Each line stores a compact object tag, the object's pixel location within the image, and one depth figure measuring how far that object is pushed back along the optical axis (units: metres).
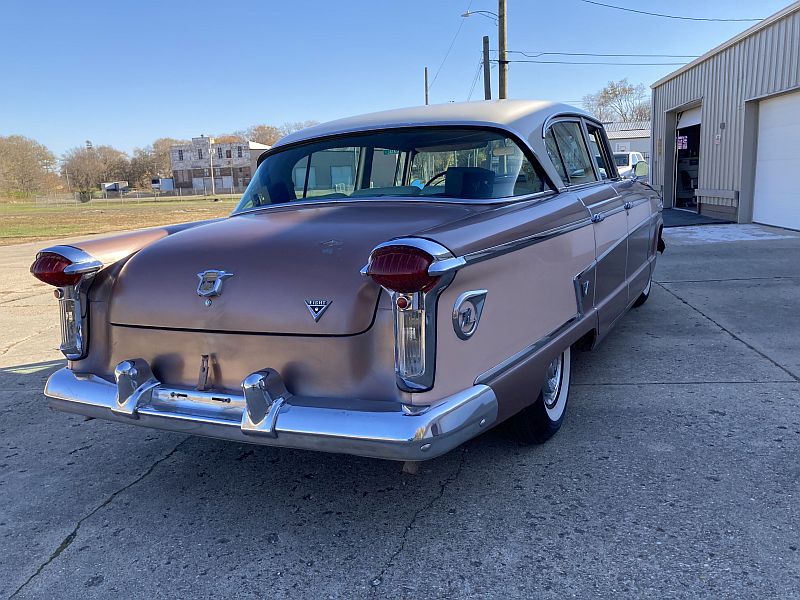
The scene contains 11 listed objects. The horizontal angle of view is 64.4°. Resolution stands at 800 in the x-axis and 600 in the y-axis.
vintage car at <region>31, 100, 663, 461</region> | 2.30
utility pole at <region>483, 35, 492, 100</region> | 20.76
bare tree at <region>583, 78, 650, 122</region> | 71.19
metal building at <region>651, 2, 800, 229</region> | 11.37
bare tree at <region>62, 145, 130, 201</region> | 119.61
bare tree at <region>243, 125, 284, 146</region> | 127.12
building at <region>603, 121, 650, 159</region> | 42.43
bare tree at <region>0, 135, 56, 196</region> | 88.94
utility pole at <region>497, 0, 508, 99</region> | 17.22
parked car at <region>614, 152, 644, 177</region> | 24.20
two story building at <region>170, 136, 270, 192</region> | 102.00
